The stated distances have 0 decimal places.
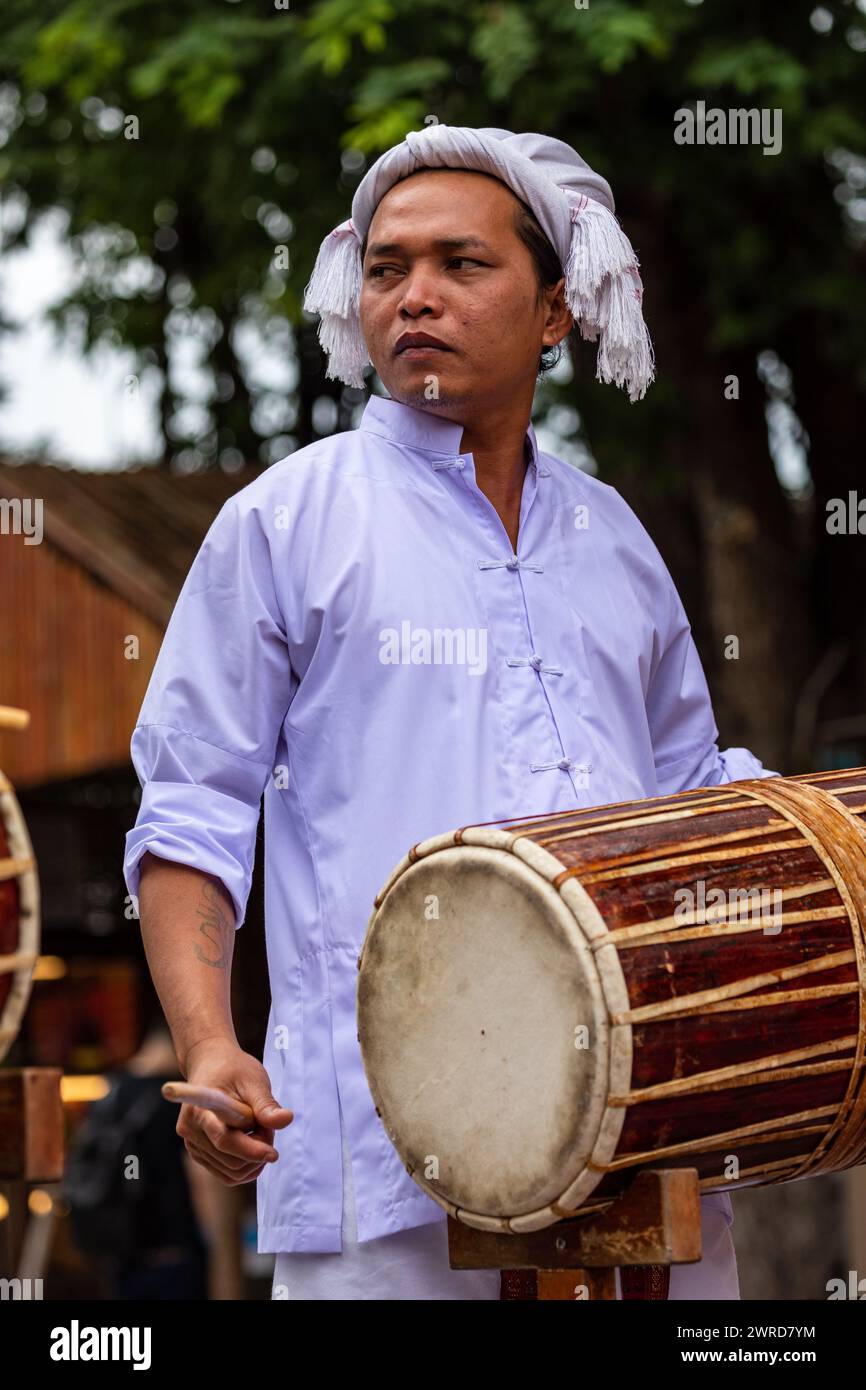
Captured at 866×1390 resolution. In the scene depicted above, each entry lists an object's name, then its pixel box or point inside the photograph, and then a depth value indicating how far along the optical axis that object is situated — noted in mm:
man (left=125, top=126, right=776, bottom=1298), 4379
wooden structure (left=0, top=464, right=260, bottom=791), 14156
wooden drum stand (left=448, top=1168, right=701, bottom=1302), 3889
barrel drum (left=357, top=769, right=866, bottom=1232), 3924
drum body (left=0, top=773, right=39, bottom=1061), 6145
